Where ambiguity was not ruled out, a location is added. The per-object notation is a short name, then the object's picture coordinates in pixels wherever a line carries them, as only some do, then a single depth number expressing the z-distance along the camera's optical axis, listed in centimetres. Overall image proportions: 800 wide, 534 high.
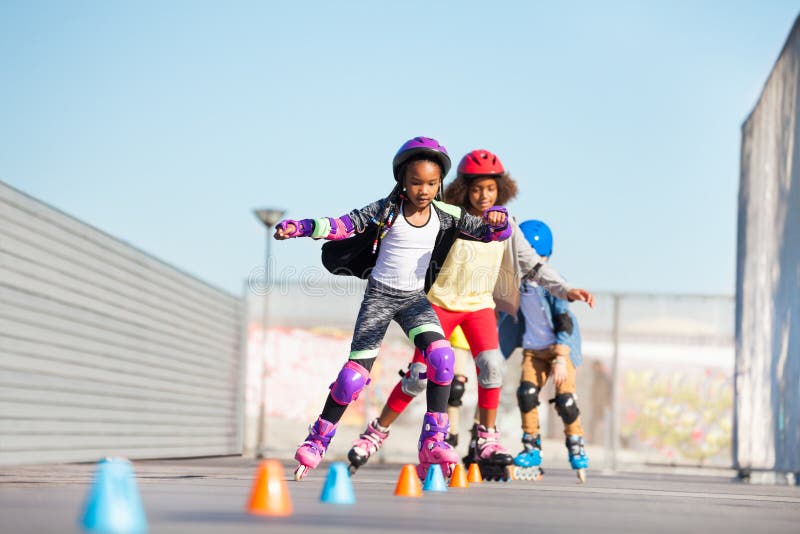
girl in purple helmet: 1167
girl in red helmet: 1383
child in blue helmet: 1574
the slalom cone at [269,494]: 670
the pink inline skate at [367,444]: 1252
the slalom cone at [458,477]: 1156
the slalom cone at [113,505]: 527
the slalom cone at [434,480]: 1051
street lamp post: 2861
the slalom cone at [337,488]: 807
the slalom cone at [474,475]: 1341
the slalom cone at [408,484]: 949
